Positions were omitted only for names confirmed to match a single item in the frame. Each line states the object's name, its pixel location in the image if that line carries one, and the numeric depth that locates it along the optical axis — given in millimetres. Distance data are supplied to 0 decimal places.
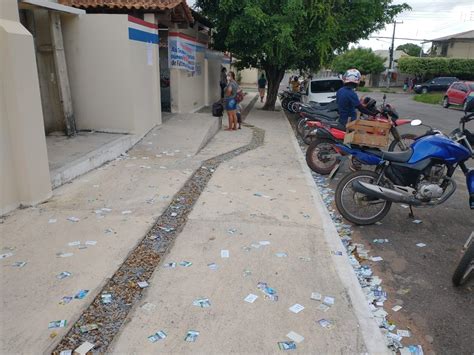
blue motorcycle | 4611
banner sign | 12006
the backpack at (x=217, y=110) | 12406
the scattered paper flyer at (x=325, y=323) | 2877
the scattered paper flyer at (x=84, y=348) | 2535
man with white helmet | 7293
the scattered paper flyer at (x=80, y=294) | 3066
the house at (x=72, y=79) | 4426
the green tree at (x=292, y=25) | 12641
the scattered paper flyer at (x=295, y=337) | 2717
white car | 14750
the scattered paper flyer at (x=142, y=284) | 3322
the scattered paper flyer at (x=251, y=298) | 3166
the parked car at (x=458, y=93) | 21922
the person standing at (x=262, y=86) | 22575
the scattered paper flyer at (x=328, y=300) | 3176
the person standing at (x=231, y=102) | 11164
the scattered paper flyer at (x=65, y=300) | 2994
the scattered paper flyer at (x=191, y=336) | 2678
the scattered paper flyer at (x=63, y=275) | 3334
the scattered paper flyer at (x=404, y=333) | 2914
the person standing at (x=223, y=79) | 18922
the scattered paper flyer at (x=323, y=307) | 3090
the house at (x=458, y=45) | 48312
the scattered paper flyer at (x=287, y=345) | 2639
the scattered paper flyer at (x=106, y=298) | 3088
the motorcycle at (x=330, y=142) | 6457
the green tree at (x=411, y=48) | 81062
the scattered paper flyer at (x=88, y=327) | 2738
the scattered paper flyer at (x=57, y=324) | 2727
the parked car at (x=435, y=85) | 36044
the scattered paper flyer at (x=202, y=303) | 3070
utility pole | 46338
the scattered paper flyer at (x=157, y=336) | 2659
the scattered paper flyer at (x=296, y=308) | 3057
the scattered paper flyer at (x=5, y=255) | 3625
